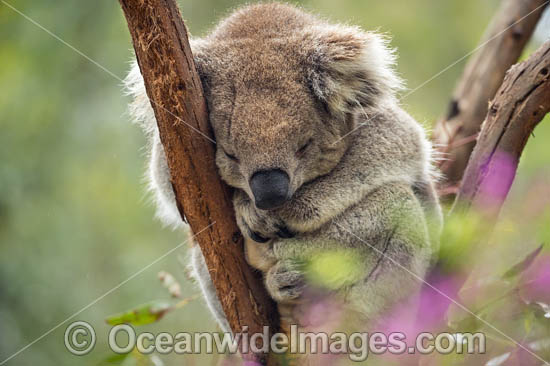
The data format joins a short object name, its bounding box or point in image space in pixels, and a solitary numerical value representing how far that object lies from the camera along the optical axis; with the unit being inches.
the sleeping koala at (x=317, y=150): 239.5
